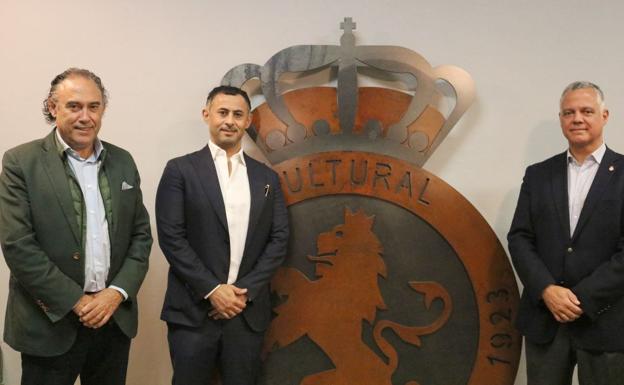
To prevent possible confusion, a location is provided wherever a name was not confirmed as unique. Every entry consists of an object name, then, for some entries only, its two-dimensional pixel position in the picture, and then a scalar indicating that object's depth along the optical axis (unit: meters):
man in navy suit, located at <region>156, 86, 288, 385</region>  2.19
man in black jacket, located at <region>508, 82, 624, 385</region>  2.08
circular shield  2.61
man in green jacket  1.91
